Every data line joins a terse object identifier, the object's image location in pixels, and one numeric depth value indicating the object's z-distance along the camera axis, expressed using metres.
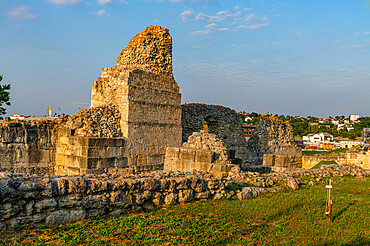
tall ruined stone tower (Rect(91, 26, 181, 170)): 15.09
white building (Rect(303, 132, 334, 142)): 79.12
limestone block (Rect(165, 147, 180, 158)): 12.03
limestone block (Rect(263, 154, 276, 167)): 17.92
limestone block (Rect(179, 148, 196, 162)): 11.64
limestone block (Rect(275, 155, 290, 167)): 17.76
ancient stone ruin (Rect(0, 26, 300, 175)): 12.56
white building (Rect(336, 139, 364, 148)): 58.19
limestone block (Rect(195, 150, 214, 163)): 11.30
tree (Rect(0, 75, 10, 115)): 25.30
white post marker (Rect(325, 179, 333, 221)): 6.68
